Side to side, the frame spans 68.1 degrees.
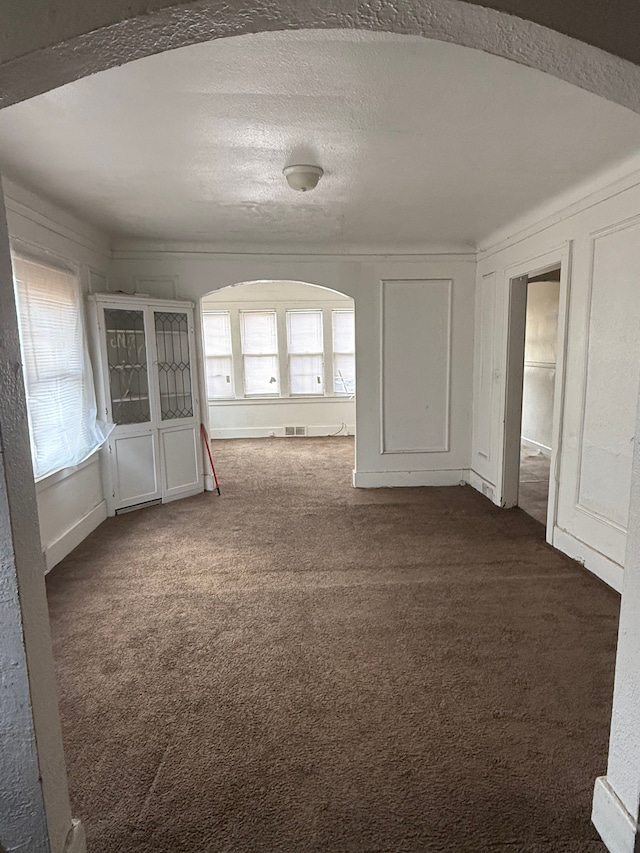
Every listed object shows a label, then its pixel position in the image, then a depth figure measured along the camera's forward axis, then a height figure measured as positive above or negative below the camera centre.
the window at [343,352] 8.44 +0.08
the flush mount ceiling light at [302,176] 2.81 +1.08
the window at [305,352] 8.38 +0.10
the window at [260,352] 8.33 +0.11
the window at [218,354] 8.29 +0.09
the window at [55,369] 3.19 -0.05
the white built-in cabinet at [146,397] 4.41 -0.36
